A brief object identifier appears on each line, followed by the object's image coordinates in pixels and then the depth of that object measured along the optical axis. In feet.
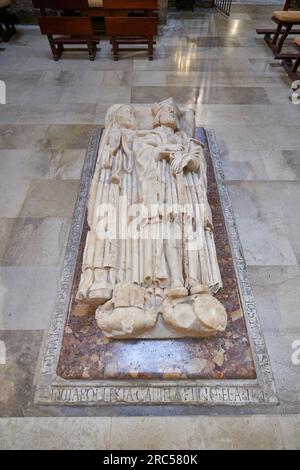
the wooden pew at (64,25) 19.17
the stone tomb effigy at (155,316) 6.86
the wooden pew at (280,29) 19.85
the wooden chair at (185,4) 28.09
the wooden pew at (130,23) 19.21
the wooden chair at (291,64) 19.02
